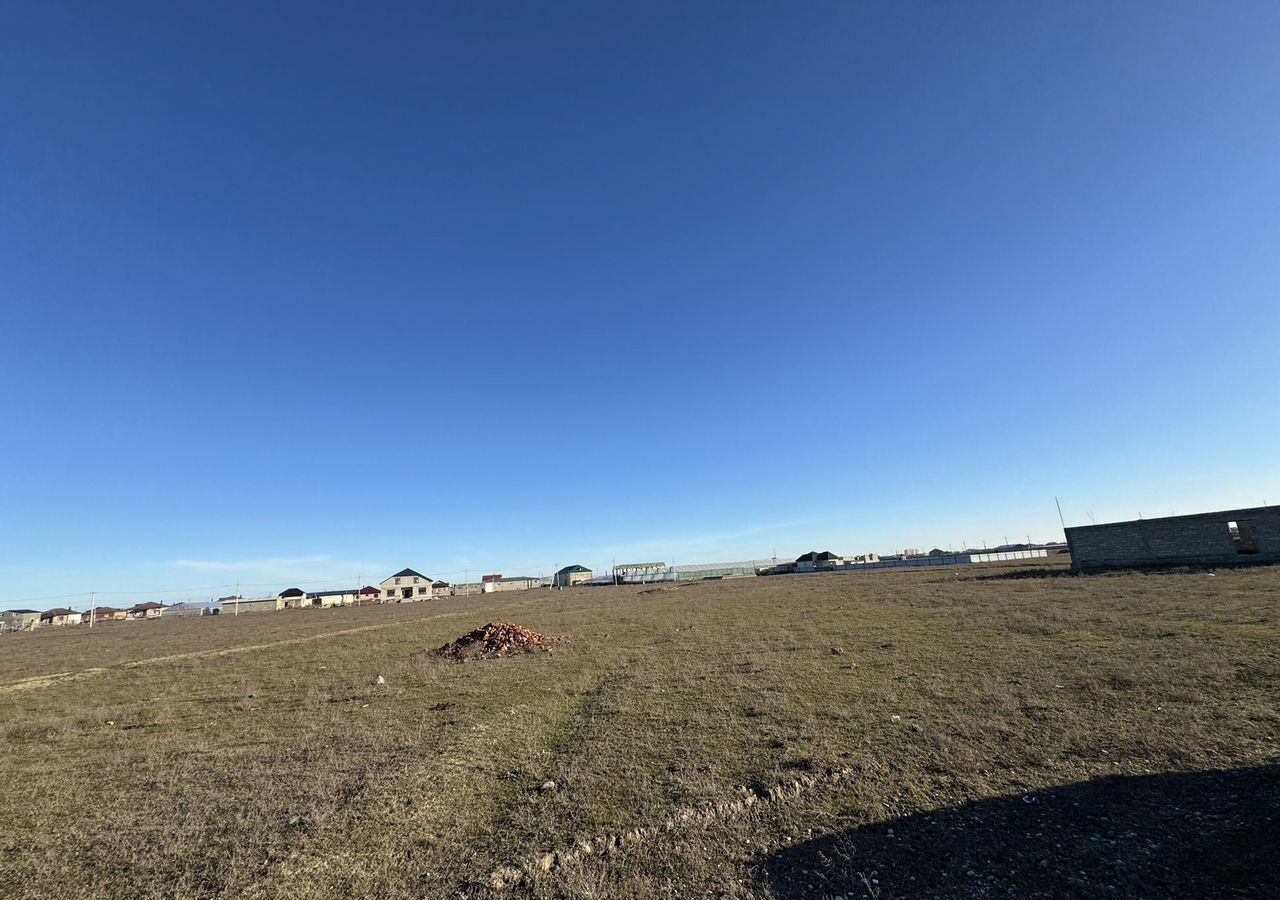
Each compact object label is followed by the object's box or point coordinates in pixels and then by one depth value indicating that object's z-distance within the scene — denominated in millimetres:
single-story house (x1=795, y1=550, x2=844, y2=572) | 114788
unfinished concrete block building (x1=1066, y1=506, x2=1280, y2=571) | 33906
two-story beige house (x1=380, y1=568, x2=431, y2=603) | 114938
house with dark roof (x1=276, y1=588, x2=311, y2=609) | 108400
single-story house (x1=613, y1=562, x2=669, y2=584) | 122312
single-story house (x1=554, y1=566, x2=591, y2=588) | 131375
